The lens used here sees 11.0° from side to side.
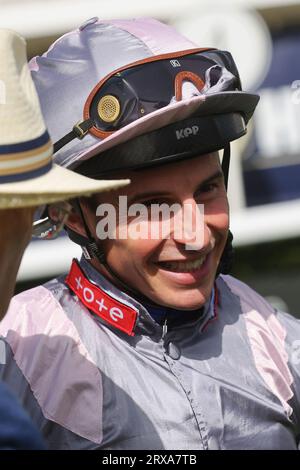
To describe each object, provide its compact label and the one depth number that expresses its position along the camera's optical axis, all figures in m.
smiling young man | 3.84
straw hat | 2.82
